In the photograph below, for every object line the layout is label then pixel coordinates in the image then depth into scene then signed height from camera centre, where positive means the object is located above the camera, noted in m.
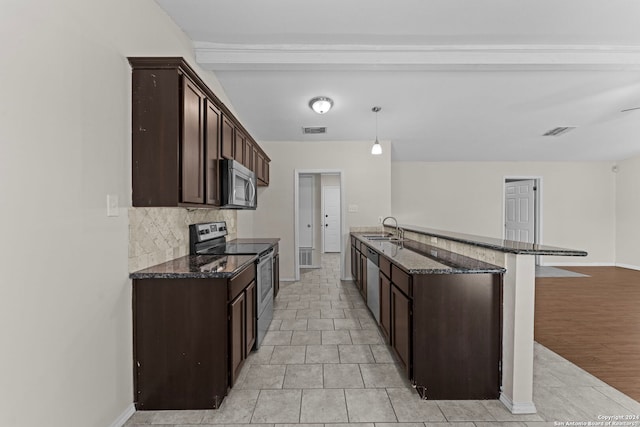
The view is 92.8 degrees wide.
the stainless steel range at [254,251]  2.77 -0.40
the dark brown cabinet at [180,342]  1.91 -0.83
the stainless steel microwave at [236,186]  2.66 +0.23
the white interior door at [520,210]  6.66 +0.03
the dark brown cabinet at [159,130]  1.90 +0.50
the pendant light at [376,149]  4.20 +0.85
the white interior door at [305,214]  6.70 -0.08
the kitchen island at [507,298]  1.87 -0.56
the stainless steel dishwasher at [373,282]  3.04 -0.77
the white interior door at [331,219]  9.26 -0.26
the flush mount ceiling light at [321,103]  4.02 +1.42
